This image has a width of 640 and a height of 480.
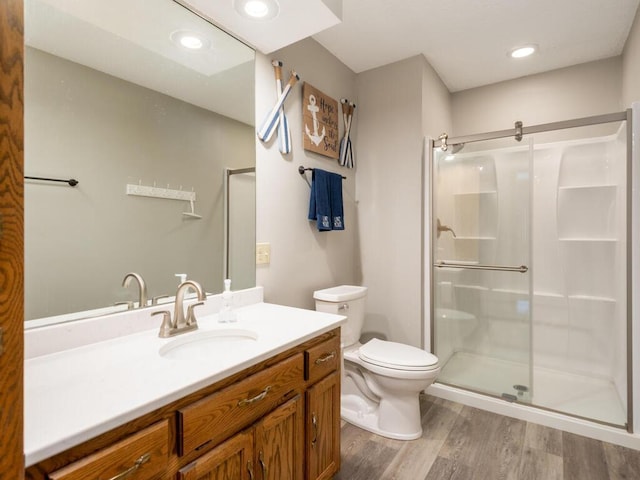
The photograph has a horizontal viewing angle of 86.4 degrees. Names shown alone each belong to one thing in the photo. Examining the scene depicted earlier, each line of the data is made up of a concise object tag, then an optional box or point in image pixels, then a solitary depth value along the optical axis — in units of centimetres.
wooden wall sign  221
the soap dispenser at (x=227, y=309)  148
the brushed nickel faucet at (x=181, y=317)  129
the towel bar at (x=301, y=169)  218
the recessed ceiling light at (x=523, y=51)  246
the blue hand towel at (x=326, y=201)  221
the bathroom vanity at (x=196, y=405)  72
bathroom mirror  114
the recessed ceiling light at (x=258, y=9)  149
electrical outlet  191
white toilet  191
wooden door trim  56
